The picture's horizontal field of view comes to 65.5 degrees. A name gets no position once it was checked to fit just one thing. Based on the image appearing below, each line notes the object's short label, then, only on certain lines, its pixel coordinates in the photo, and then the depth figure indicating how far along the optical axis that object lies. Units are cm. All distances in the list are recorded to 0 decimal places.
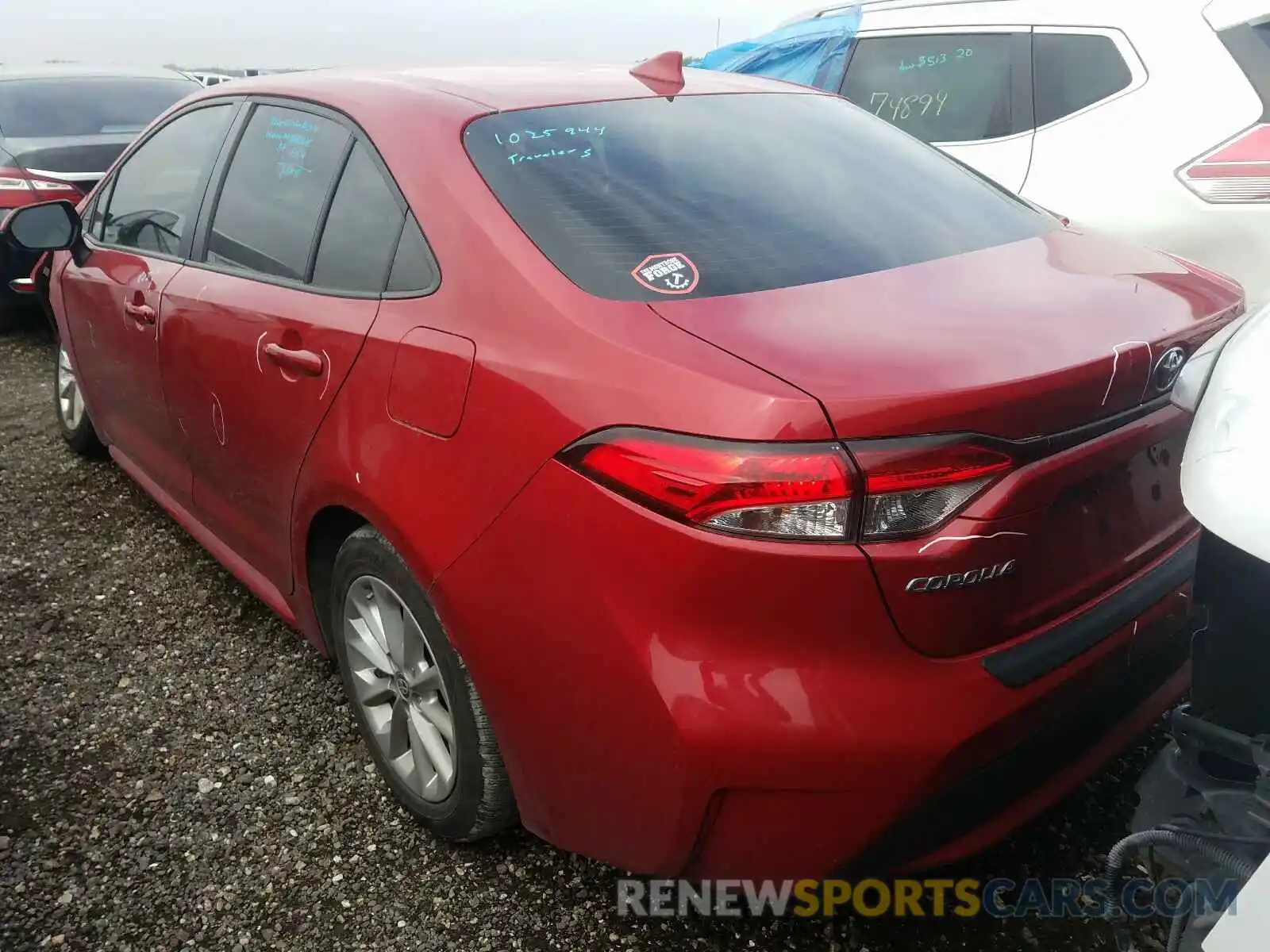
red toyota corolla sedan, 139
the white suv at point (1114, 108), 349
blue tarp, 503
